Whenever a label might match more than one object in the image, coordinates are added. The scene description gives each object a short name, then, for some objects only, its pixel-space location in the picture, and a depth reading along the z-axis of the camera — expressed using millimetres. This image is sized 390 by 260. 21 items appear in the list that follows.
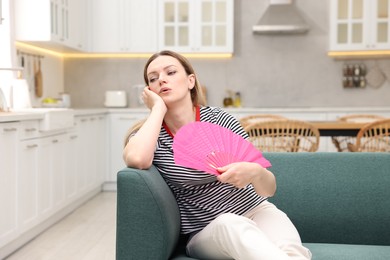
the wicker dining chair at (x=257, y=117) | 4394
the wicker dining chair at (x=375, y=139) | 3596
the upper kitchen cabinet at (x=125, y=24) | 6129
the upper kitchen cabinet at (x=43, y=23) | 4871
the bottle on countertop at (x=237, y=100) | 6284
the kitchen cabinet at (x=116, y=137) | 6008
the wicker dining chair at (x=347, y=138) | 4608
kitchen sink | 3959
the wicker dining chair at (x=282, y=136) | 3586
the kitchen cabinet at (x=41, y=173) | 3371
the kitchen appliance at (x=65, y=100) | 5598
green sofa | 2170
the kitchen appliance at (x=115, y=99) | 6301
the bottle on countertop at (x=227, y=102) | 6262
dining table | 3762
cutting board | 5523
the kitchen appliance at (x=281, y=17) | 6301
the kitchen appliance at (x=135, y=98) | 6477
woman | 1636
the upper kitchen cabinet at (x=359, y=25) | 5941
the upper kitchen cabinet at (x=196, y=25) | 6105
